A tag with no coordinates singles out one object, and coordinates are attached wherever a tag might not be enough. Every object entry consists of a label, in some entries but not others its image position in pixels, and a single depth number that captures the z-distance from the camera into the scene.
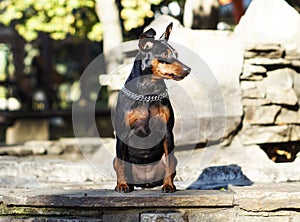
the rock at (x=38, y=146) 8.12
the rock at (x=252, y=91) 6.63
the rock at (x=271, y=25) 6.97
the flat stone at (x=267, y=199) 3.93
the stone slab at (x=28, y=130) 11.68
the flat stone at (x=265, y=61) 6.71
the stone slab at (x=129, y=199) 3.93
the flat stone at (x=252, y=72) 6.67
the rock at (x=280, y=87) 6.66
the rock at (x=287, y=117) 6.71
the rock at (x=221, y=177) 5.46
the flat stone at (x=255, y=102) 6.61
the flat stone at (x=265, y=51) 6.72
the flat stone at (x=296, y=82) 6.95
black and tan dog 4.14
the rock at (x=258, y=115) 6.59
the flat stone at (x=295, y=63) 6.90
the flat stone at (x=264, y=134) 6.56
